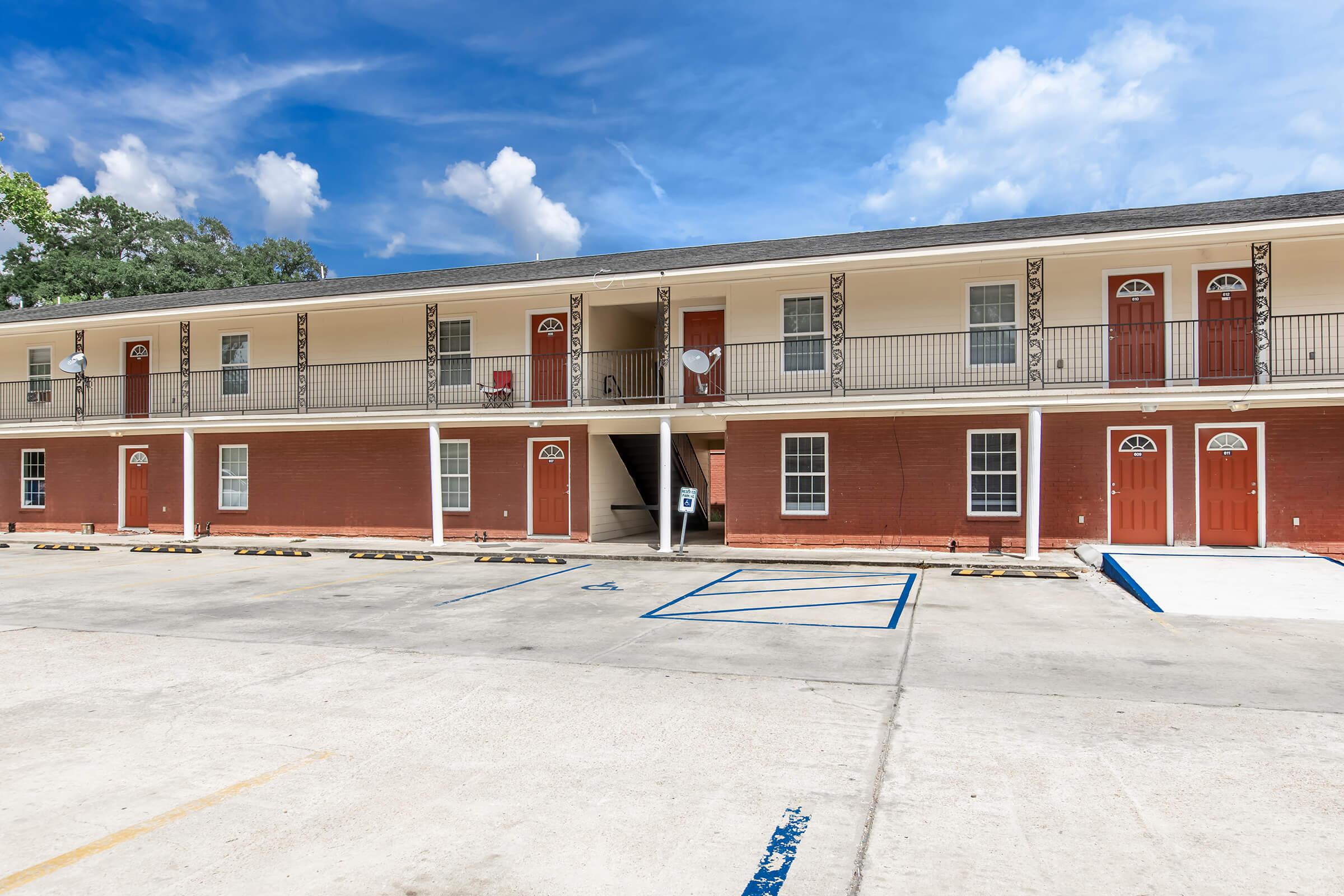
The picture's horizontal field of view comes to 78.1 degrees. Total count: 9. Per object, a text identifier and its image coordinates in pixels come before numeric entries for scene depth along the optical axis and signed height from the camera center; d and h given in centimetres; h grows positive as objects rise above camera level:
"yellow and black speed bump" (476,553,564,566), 1521 -182
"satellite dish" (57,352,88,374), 2047 +249
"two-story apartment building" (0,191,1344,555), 1473 +144
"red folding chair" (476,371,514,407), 1844 +154
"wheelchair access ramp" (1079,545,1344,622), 992 -167
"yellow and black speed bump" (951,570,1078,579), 1292 -181
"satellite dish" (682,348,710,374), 1648 +200
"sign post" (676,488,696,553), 1644 -83
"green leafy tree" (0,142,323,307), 3916 +1103
